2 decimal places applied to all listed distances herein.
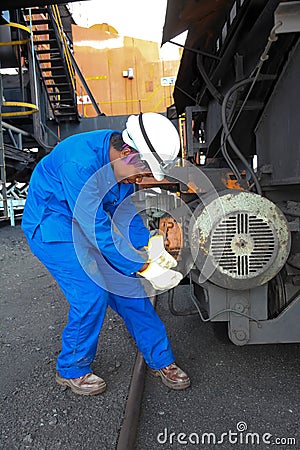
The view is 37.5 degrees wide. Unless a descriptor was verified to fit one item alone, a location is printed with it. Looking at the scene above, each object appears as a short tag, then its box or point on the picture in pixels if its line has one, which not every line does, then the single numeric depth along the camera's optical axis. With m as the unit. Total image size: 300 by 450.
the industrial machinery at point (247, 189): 2.01
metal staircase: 8.52
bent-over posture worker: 2.09
